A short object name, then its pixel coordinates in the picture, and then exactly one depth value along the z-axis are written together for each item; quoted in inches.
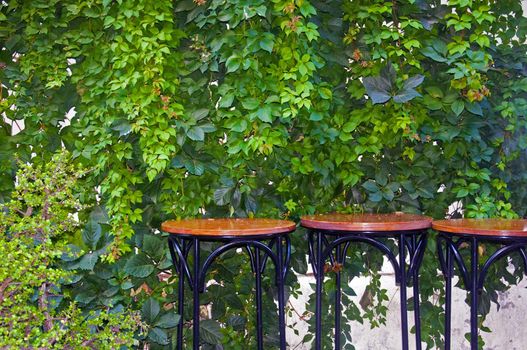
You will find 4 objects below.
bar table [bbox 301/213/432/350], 90.5
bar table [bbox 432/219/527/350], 84.2
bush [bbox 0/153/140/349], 85.8
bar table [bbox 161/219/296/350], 87.7
